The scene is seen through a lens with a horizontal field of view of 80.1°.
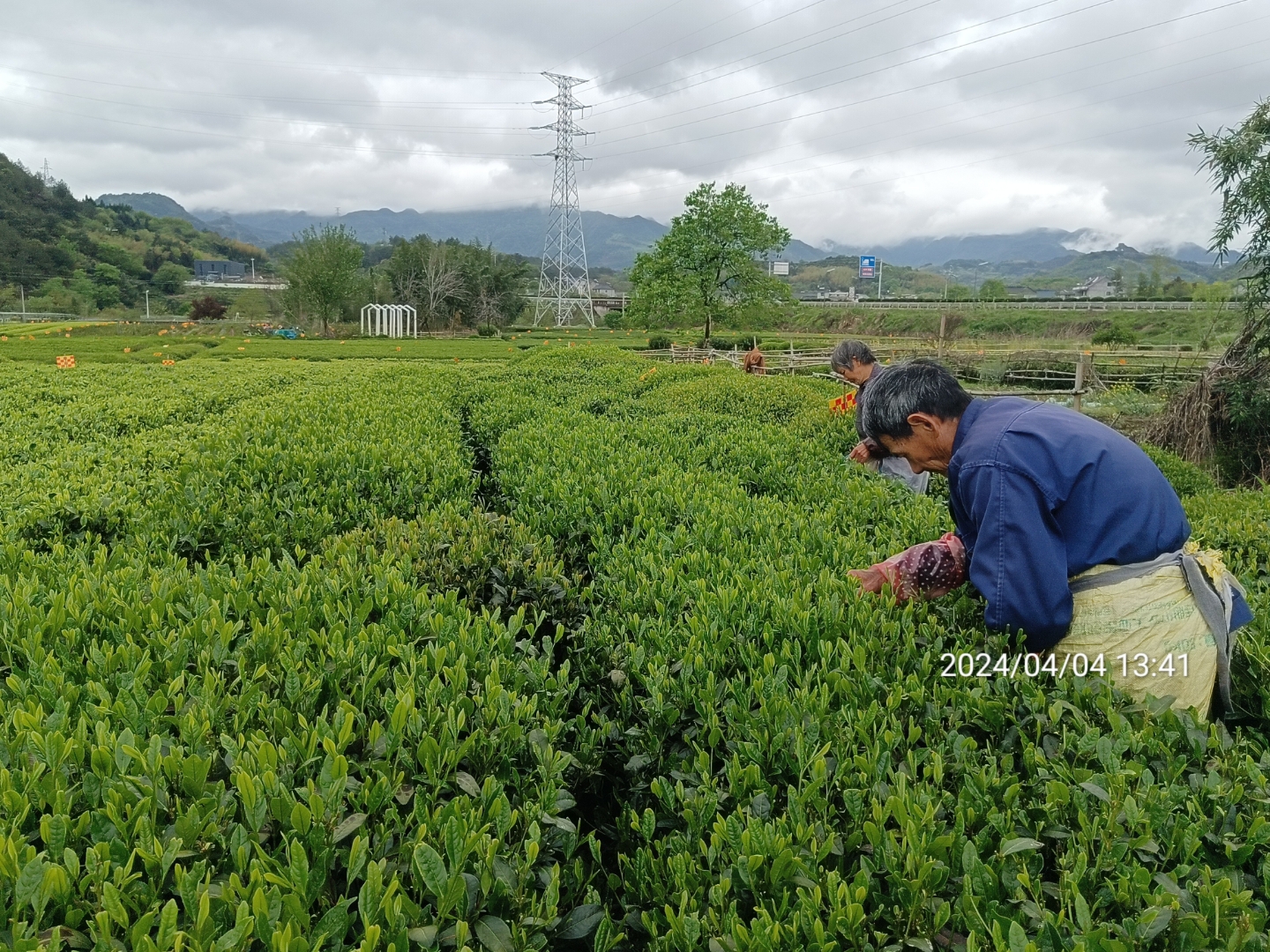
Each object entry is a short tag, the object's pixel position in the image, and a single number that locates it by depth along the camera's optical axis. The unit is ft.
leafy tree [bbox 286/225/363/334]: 170.60
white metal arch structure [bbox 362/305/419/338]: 166.28
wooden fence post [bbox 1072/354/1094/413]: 51.32
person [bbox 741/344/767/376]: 44.52
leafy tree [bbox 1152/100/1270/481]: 36.68
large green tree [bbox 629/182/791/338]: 99.71
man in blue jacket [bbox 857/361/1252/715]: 7.14
